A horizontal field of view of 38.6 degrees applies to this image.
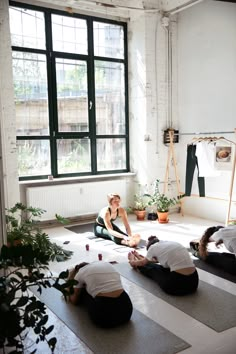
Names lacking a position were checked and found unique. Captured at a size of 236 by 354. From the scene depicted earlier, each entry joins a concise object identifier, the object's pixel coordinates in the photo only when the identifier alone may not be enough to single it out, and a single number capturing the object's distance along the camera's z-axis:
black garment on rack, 5.39
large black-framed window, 5.21
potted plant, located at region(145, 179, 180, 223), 5.49
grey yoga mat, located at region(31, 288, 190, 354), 2.12
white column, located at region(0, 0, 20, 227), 4.66
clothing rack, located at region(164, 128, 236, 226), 5.23
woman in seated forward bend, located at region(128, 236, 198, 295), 2.87
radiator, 5.22
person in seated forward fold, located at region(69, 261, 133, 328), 2.33
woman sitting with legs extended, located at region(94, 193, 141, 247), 4.28
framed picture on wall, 4.96
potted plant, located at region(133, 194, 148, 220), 5.73
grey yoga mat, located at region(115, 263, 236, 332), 2.46
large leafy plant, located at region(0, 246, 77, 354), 1.28
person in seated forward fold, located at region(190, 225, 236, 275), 3.36
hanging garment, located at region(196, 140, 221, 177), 5.11
